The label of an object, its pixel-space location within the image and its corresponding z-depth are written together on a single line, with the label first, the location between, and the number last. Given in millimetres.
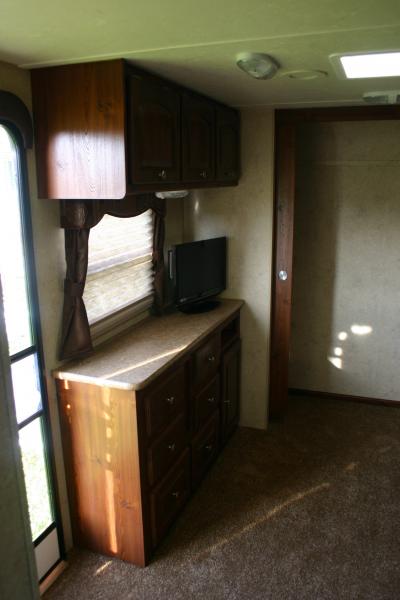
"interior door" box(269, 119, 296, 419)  3377
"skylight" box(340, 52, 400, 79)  1816
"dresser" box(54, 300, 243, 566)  2260
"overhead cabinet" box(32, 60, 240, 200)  1934
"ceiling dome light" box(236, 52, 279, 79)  1779
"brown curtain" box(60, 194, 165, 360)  2232
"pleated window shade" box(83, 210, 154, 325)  2615
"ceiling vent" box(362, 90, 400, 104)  2535
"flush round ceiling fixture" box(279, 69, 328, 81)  2057
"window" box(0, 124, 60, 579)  2006
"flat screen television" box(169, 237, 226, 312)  3090
